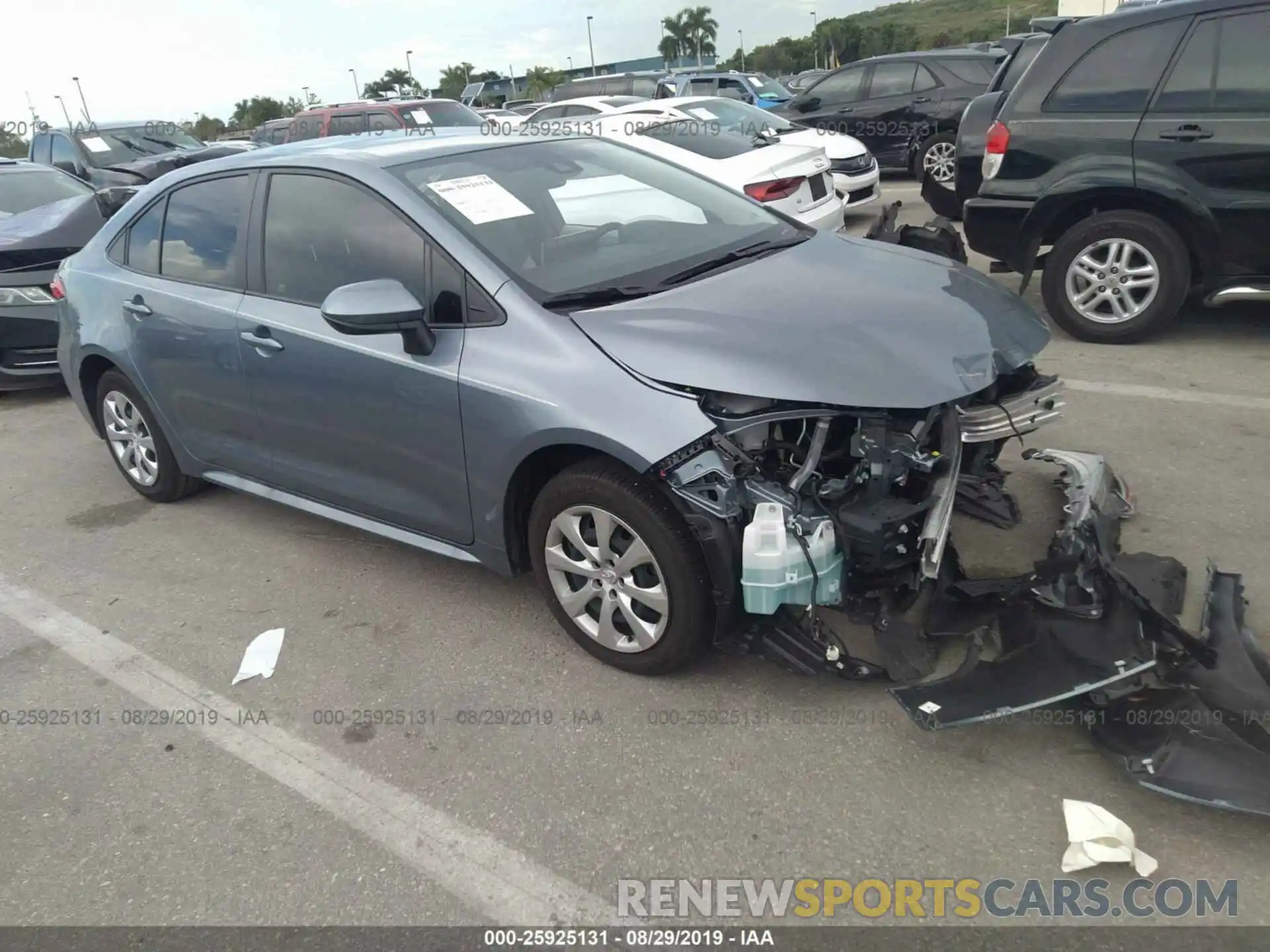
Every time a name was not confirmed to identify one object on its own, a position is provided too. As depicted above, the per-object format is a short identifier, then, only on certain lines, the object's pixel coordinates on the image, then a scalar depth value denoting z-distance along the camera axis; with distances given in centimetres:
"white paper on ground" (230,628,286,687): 347
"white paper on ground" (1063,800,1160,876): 229
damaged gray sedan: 271
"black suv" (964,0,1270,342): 530
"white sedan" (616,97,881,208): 1005
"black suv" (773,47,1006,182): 1185
